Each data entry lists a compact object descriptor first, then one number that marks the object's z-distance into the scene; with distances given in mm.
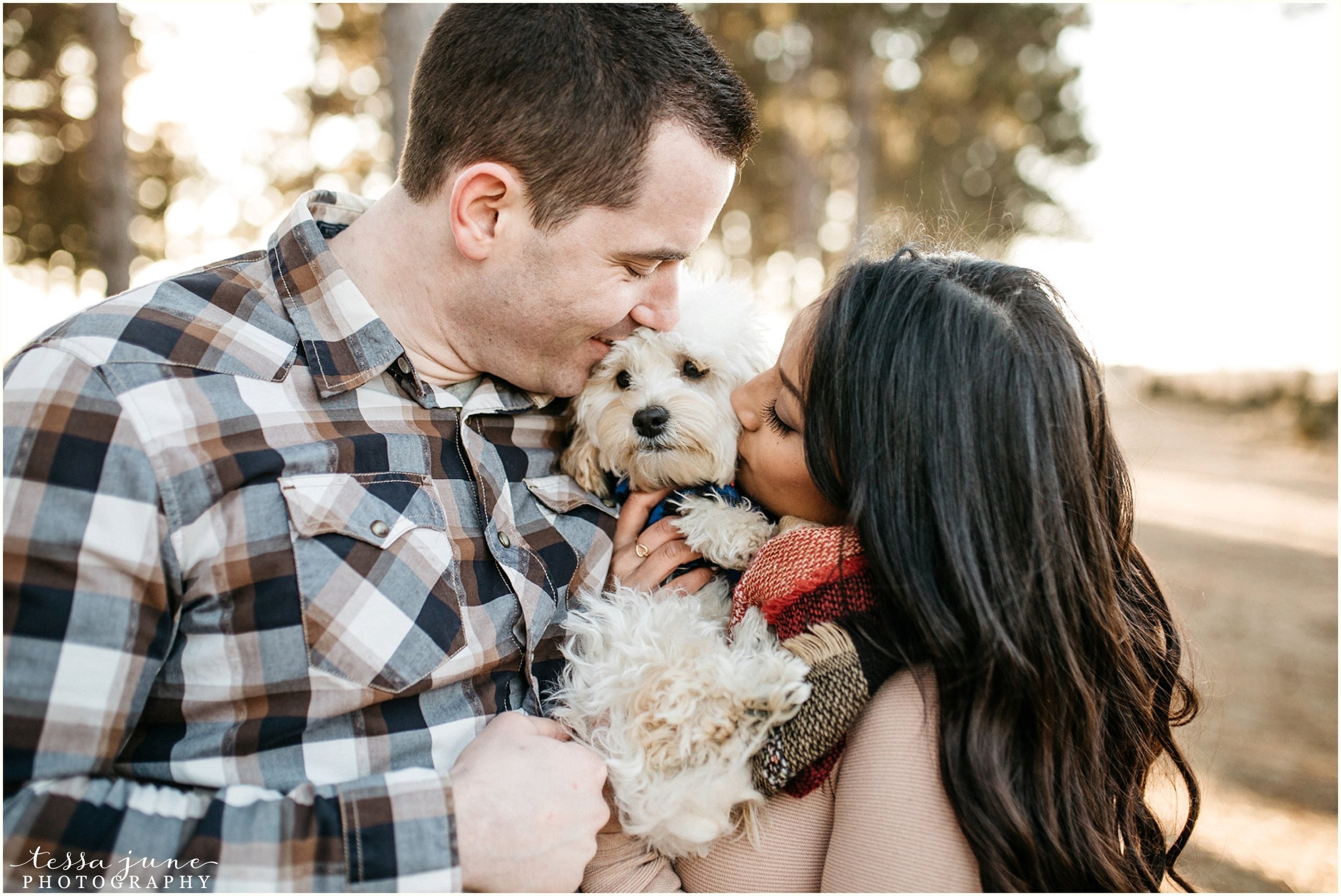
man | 777
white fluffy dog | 852
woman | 825
